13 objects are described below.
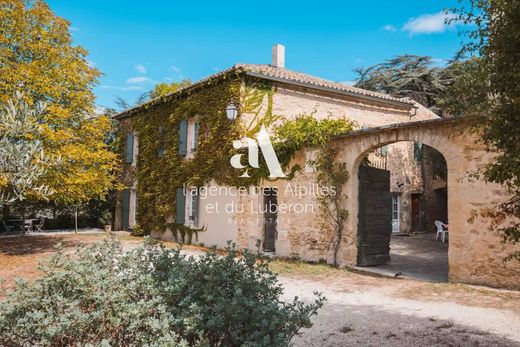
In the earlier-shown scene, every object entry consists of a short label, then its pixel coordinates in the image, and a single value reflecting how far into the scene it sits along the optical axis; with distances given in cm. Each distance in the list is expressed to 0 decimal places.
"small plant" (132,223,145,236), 1705
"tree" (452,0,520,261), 298
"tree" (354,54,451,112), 2422
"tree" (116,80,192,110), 2552
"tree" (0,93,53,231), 404
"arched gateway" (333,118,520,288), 734
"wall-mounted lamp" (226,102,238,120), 1253
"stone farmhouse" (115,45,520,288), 775
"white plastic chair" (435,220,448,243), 1556
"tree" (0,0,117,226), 1142
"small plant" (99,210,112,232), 2044
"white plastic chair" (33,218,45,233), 1869
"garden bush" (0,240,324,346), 252
